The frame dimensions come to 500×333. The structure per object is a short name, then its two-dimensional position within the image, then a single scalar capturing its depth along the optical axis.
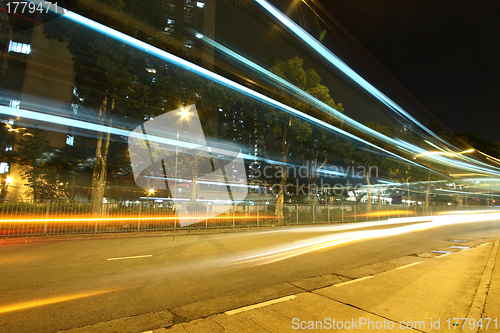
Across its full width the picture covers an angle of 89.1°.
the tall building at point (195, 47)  14.87
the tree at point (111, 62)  13.45
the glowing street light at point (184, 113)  18.31
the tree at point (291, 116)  21.38
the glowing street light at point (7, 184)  26.80
